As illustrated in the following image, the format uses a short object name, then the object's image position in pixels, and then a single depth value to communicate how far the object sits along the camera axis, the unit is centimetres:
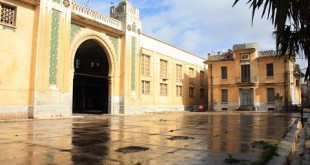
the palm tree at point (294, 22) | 176
